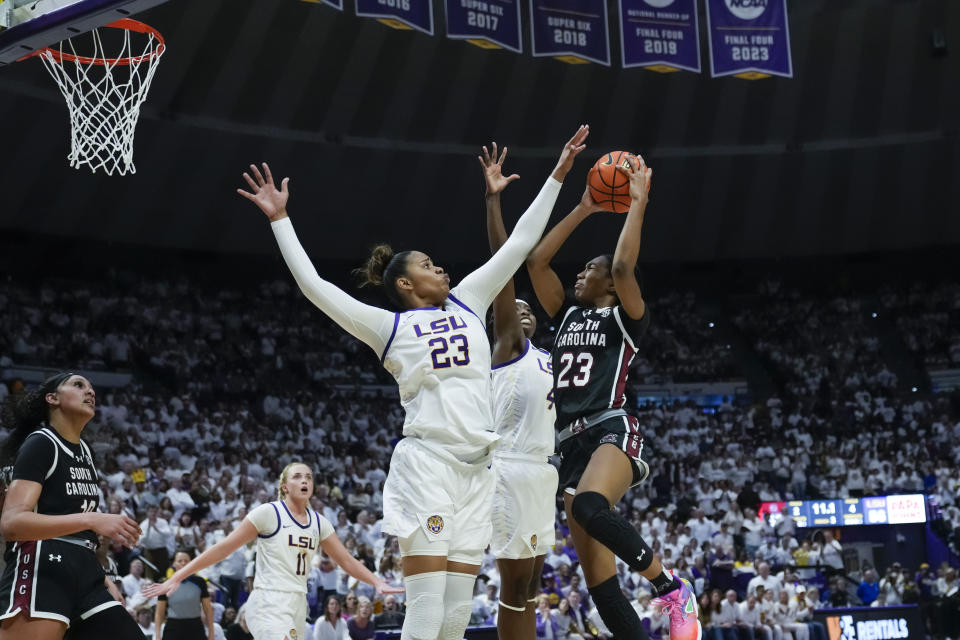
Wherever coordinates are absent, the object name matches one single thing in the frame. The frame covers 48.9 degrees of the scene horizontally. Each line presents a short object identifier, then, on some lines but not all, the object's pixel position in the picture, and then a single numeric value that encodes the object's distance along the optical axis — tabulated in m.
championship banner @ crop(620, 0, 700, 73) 17.16
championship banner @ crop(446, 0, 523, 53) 16.23
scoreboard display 20.41
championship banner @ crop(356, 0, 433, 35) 15.45
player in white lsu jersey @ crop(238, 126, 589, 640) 4.54
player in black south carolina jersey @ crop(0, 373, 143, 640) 4.52
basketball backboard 6.46
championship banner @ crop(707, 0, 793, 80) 17.14
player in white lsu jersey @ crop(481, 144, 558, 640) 5.88
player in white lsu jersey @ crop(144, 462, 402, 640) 7.25
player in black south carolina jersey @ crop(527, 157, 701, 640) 5.29
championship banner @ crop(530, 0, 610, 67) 17.31
